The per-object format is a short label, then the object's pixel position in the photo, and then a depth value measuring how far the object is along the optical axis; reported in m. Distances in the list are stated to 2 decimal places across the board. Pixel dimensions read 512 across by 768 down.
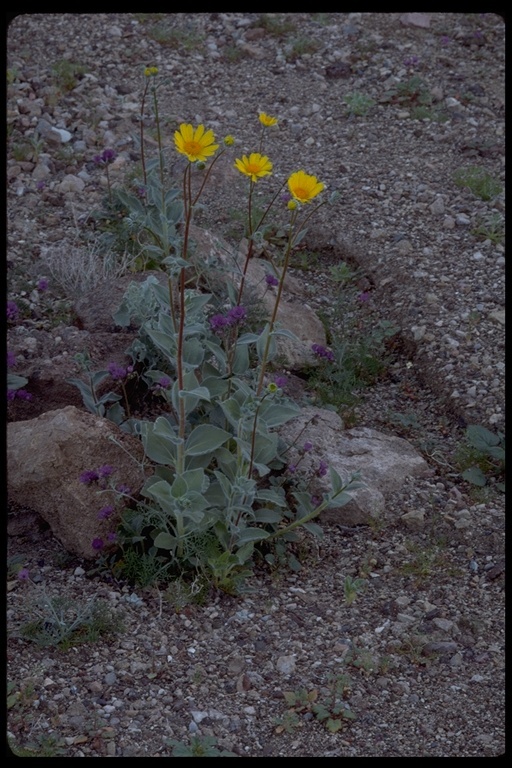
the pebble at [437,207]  5.54
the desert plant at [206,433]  3.02
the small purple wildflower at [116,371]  3.49
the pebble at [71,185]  5.46
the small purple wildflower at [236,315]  3.35
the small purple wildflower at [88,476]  3.27
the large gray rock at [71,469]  3.37
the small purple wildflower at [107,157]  4.75
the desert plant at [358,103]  6.41
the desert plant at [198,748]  2.62
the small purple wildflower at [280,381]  3.39
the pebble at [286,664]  3.02
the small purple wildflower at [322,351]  3.94
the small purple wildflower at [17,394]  3.62
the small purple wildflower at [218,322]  3.41
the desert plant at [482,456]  4.01
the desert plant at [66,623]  3.02
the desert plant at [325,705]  2.81
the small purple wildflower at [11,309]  3.92
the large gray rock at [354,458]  3.76
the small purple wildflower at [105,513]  3.26
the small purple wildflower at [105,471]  3.27
